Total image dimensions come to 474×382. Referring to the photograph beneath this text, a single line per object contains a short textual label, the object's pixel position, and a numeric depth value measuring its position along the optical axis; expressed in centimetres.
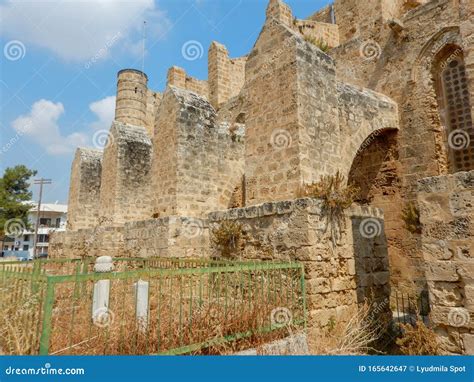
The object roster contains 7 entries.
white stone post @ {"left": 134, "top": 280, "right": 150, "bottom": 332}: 372
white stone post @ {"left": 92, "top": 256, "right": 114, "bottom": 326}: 343
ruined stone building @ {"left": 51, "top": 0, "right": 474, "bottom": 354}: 357
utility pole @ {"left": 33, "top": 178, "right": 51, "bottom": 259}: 2837
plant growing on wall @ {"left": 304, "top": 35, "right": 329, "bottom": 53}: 1428
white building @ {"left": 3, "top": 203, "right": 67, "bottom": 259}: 4316
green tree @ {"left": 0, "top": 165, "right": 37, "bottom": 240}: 2408
